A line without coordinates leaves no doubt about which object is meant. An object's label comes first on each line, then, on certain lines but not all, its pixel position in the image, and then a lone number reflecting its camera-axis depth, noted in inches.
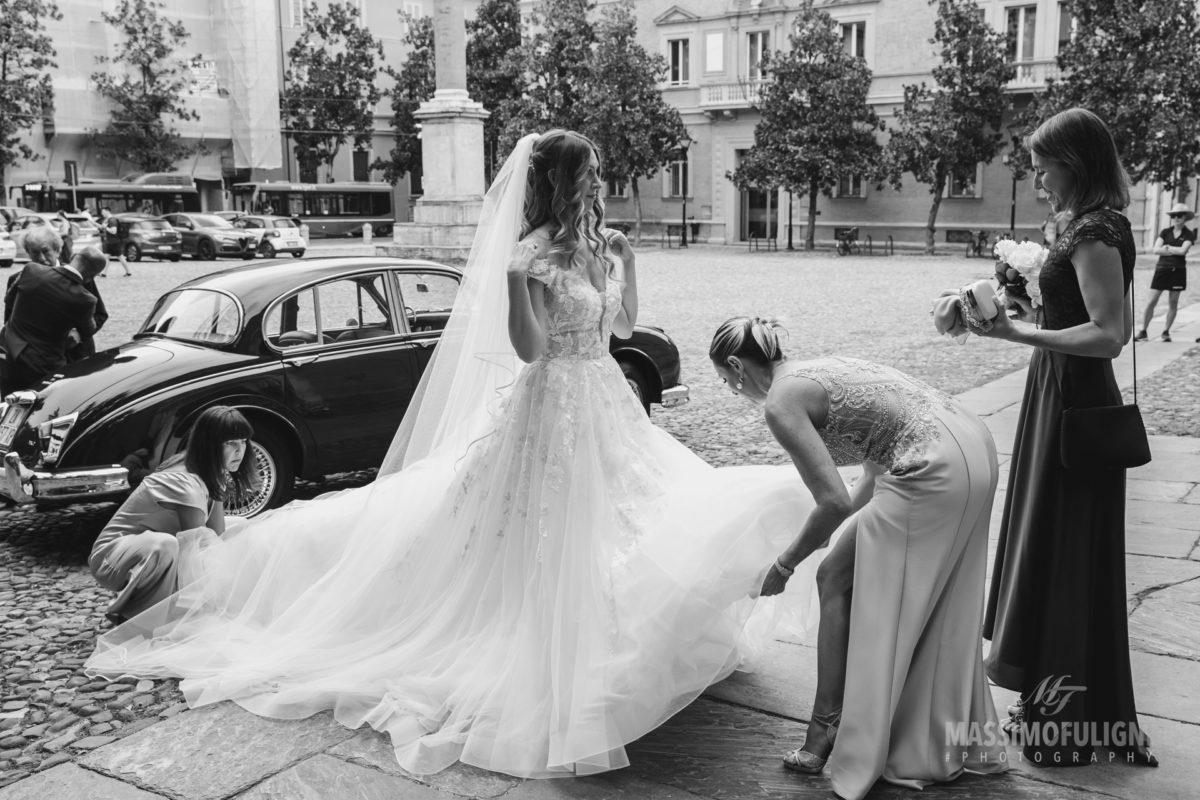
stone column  983.6
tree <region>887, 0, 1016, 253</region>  1299.2
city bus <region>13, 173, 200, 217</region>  1712.6
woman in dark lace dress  126.6
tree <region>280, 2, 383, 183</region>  2090.3
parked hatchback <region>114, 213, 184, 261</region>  1251.8
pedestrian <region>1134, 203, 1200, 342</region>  525.7
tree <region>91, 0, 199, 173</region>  1887.3
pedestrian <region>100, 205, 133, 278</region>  1243.8
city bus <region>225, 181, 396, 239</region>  1846.7
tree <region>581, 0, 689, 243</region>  1494.8
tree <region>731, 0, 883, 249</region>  1379.2
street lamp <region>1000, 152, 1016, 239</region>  1409.4
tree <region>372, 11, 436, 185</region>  2049.7
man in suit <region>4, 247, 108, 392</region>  299.0
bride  139.5
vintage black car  234.5
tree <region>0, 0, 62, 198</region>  1625.2
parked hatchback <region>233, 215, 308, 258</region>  1301.7
